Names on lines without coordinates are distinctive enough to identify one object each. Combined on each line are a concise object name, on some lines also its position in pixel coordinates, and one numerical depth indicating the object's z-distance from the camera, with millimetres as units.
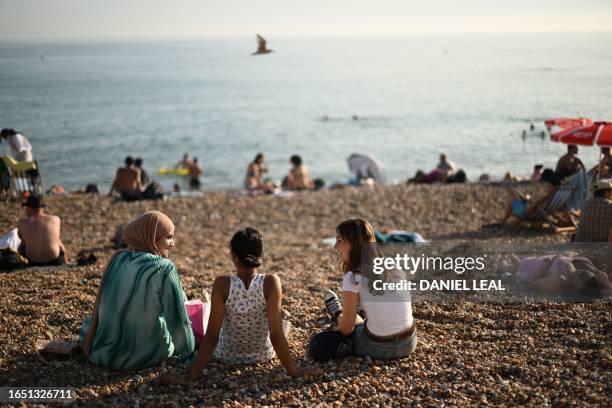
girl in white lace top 3971
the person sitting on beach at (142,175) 14152
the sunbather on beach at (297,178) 15609
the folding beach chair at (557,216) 9797
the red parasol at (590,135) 10164
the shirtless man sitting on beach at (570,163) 10906
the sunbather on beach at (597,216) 6801
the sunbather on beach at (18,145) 12172
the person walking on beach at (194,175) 21672
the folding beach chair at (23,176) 12117
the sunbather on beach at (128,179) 13344
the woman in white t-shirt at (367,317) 4035
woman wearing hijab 4113
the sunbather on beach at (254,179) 15089
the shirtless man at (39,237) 7301
